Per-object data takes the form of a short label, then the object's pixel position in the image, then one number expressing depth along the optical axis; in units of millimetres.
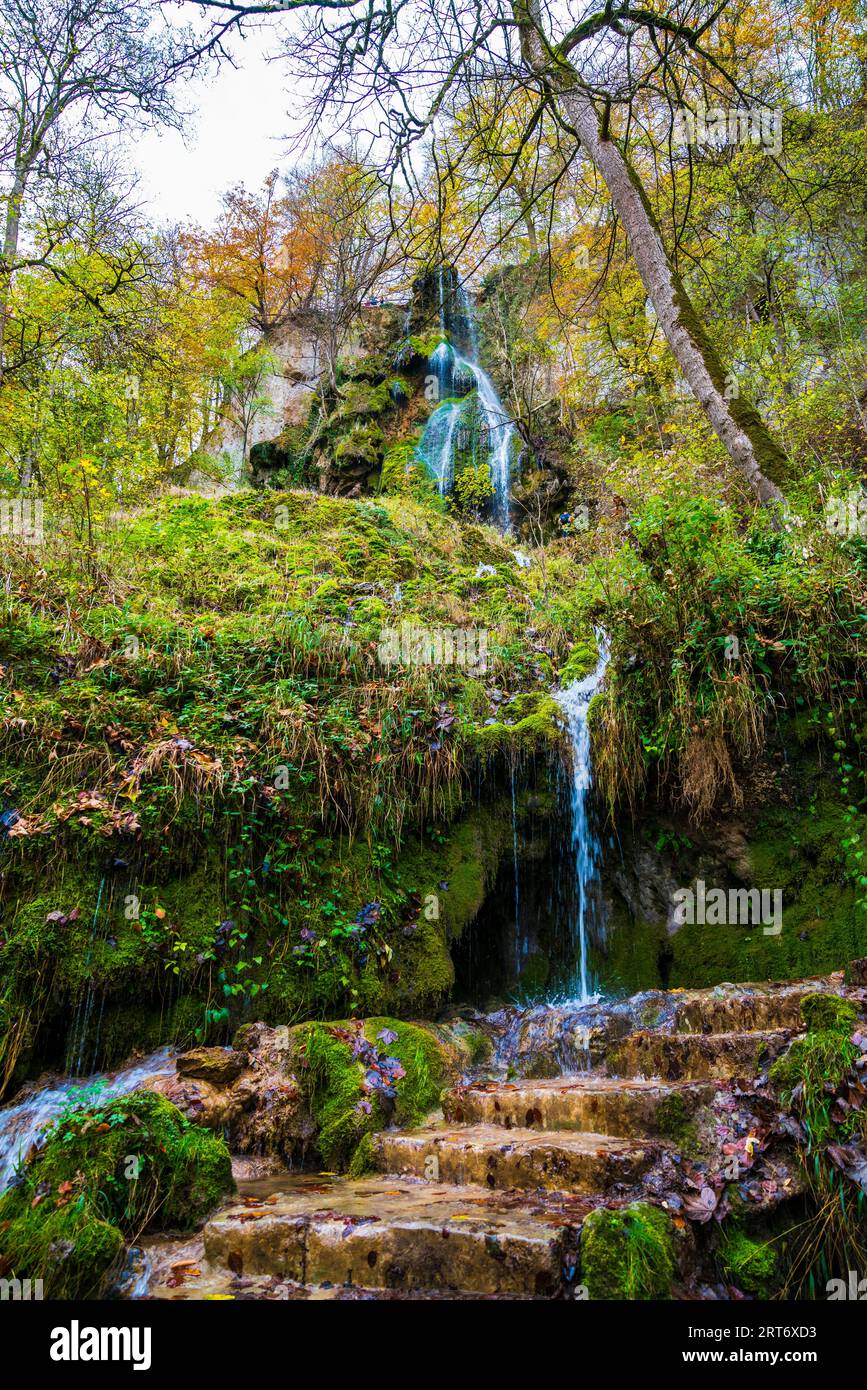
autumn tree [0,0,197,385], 7023
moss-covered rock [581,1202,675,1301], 2324
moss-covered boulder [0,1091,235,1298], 2689
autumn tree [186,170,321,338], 21922
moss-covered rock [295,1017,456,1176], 3854
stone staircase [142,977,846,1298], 2568
